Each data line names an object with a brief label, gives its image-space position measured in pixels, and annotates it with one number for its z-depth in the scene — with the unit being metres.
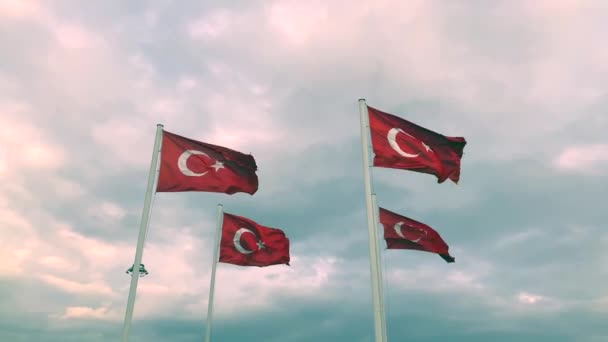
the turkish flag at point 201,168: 18.39
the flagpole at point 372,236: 16.67
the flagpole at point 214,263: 31.23
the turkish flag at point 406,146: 18.34
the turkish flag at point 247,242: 30.94
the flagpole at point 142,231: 16.61
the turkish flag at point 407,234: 21.05
